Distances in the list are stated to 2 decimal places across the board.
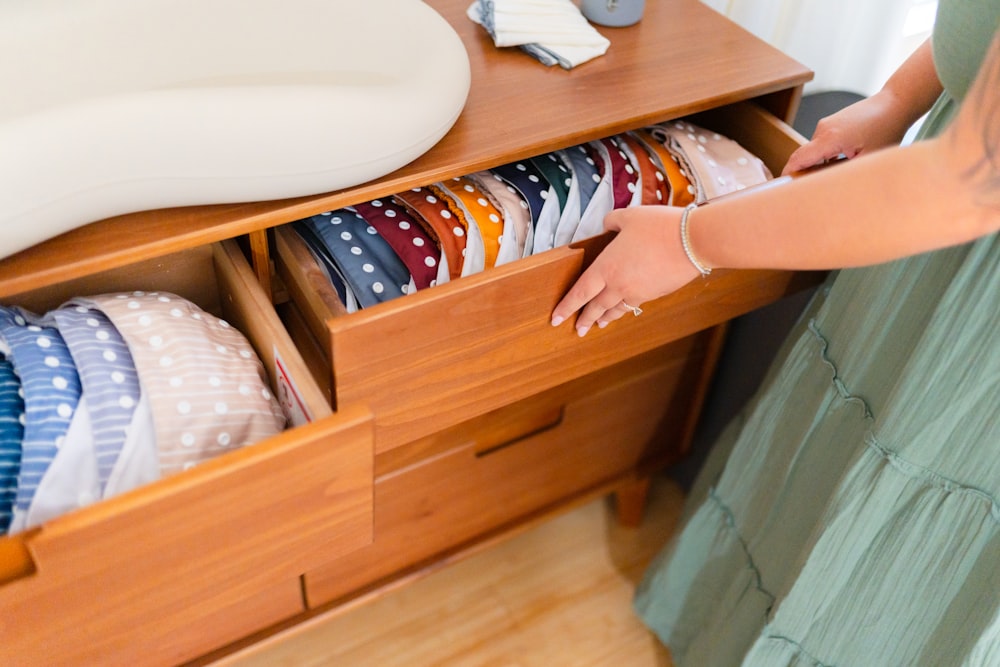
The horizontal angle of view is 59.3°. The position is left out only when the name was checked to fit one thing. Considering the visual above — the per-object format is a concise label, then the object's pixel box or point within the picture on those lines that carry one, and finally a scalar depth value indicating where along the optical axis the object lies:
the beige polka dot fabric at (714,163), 1.02
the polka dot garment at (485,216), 0.92
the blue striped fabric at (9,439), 0.71
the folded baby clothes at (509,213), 0.93
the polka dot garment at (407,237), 0.89
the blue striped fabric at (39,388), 0.71
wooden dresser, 0.69
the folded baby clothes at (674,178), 1.02
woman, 0.63
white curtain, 1.21
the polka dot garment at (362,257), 0.86
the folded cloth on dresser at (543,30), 1.01
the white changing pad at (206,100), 0.71
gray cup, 1.08
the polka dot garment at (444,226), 0.90
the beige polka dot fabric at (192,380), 0.75
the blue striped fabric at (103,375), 0.73
